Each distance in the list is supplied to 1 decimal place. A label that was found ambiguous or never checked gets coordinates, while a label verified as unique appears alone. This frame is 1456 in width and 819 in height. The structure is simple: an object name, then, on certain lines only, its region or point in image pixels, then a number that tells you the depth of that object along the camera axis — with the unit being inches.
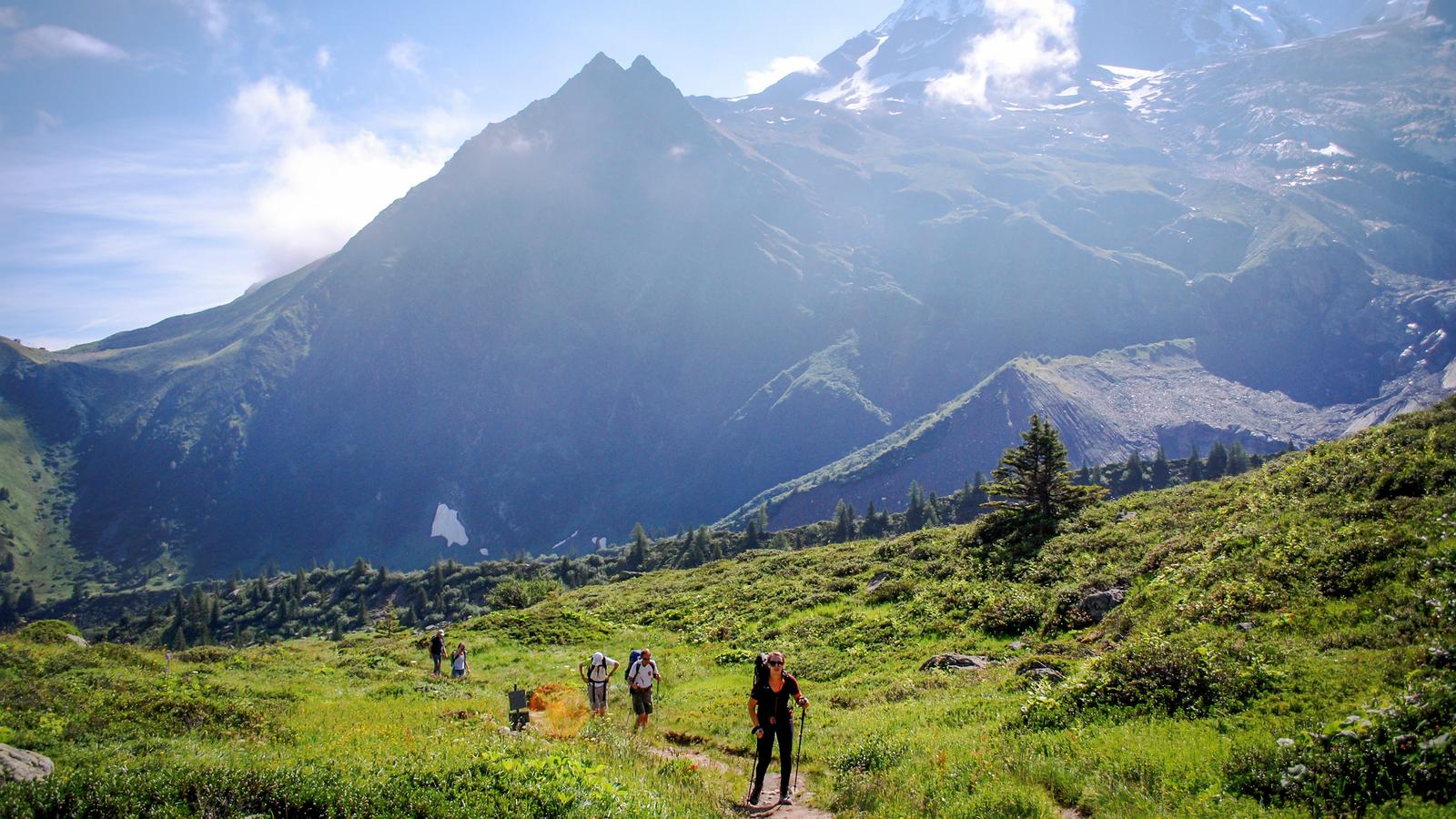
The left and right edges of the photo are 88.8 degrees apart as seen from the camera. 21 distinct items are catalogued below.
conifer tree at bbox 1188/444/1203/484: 5905.5
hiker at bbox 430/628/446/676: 1229.1
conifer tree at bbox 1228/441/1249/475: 5702.8
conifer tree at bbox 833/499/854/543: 4946.1
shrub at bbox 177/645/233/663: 1208.4
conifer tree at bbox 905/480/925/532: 5398.6
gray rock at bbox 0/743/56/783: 415.2
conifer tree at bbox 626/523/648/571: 5068.9
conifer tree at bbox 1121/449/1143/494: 5821.9
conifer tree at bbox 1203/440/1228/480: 5792.3
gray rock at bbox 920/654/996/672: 881.5
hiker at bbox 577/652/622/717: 781.9
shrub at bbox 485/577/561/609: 2415.1
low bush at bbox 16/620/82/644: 1056.2
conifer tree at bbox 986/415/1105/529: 1519.4
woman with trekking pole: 523.2
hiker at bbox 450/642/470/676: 1150.3
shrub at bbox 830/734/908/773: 540.4
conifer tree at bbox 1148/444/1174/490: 5762.3
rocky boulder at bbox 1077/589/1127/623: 924.0
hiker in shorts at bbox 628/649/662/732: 737.0
